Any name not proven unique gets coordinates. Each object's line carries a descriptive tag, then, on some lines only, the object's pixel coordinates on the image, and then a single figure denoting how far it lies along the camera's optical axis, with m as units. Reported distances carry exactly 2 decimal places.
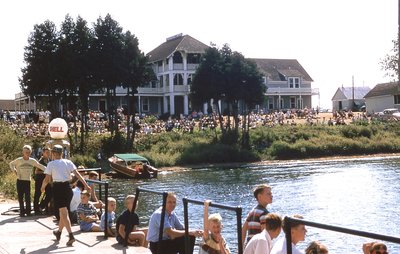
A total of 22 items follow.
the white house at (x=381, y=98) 94.62
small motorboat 46.06
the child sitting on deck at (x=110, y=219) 12.51
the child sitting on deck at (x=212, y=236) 8.45
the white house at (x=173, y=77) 80.50
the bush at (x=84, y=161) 49.53
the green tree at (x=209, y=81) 62.59
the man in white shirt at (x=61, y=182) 11.67
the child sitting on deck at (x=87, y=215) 13.23
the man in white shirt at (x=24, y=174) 15.12
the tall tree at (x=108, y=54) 55.75
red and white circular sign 16.33
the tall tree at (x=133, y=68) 56.62
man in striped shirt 8.62
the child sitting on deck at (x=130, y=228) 11.53
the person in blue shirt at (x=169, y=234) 9.78
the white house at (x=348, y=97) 114.06
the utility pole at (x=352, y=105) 107.61
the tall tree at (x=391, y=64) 61.07
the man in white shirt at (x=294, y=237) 6.37
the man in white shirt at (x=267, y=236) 7.43
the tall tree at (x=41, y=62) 54.88
